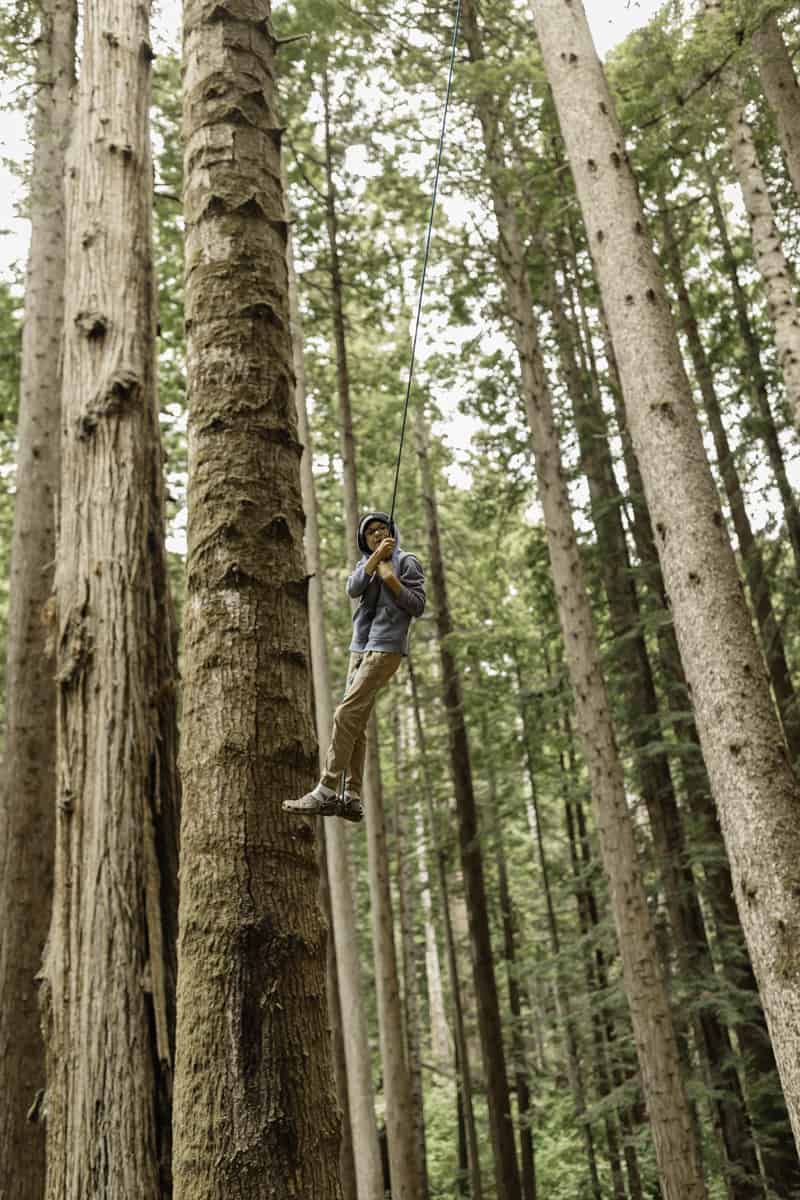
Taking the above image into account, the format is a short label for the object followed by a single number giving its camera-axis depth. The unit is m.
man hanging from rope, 2.96
